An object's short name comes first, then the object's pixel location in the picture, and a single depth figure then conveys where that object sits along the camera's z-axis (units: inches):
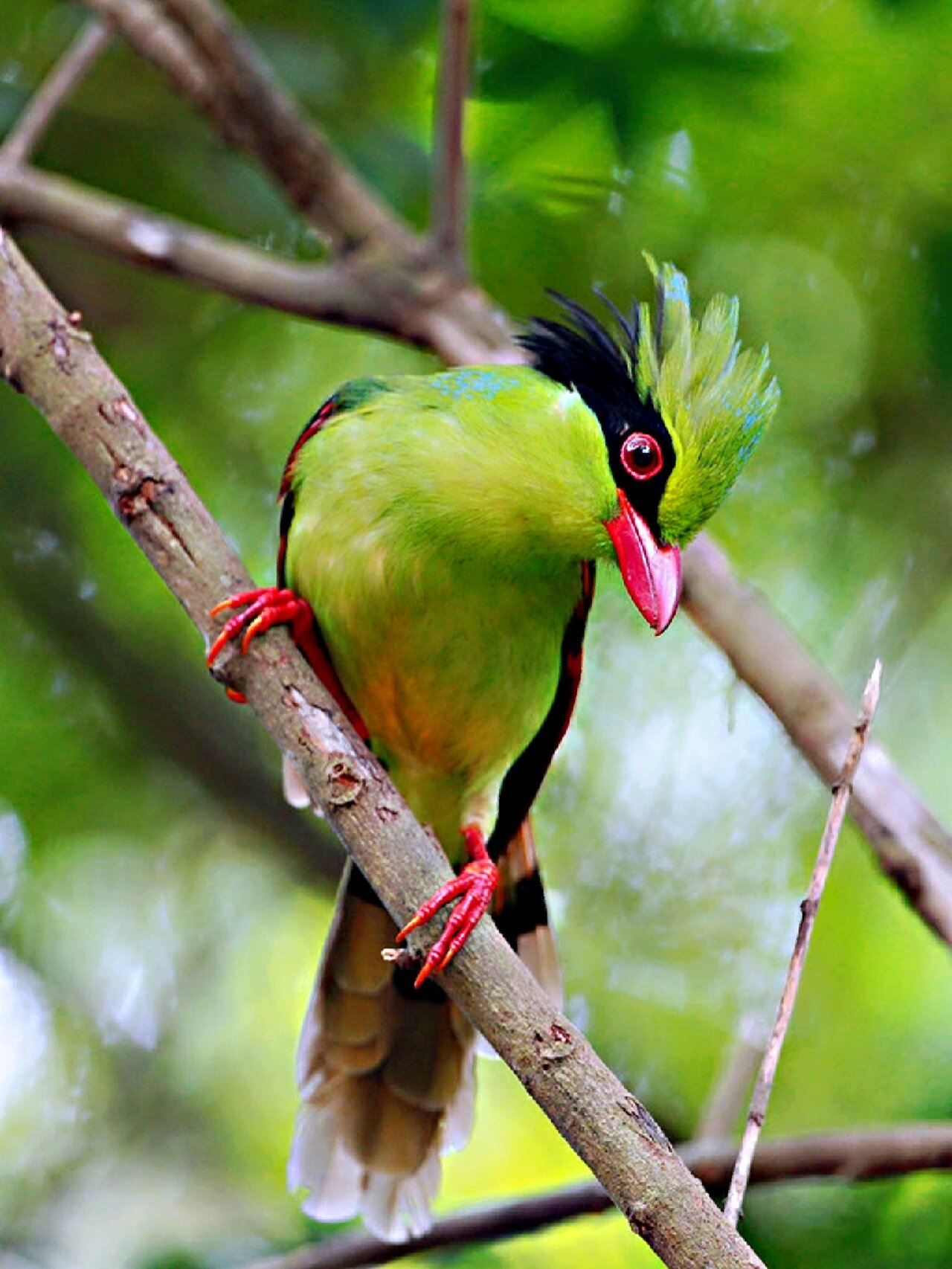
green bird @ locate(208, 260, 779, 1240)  237.1
